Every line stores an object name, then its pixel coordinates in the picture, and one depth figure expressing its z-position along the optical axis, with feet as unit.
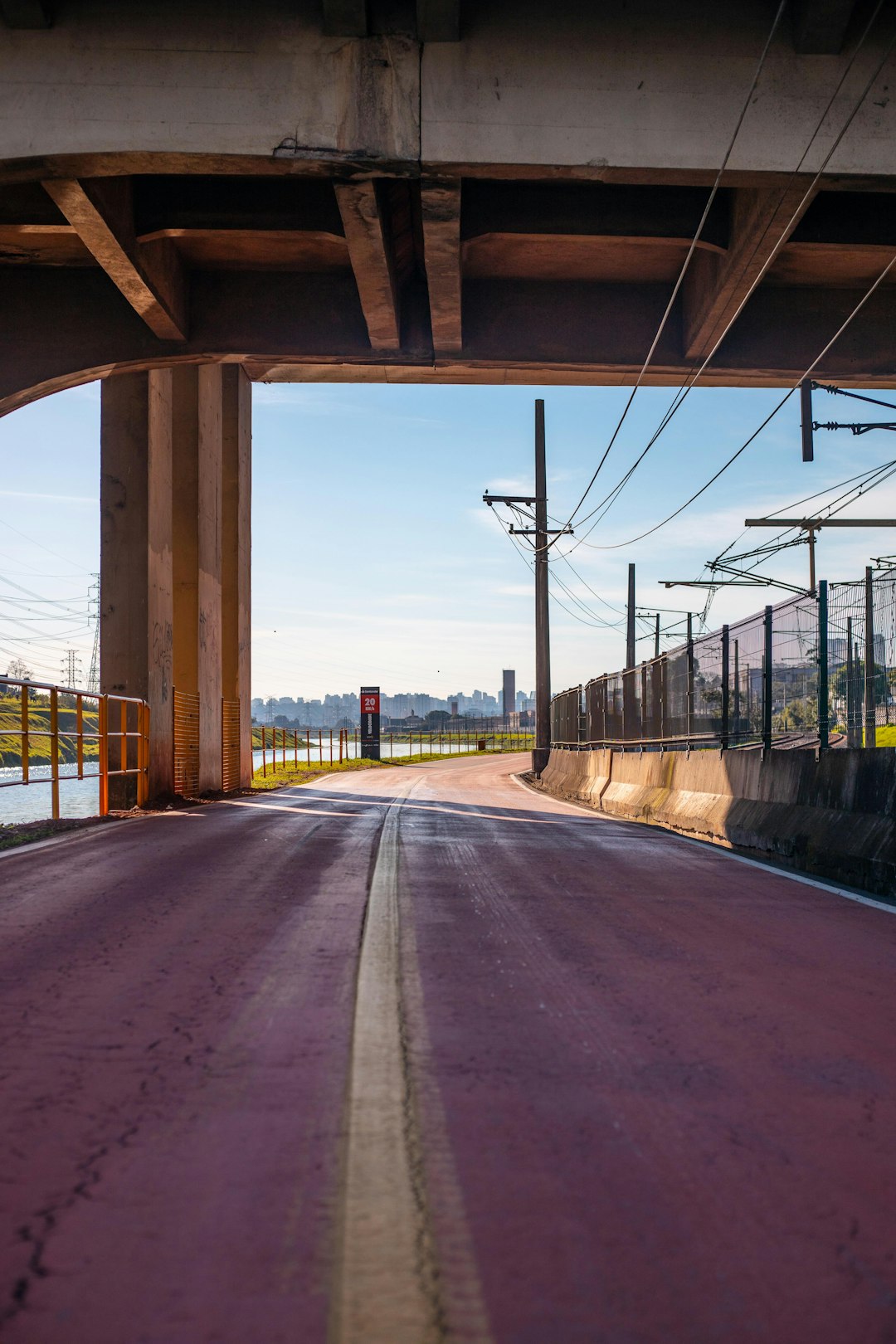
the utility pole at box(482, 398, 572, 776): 132.67
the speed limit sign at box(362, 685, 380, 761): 196.85
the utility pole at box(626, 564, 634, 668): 214.57
